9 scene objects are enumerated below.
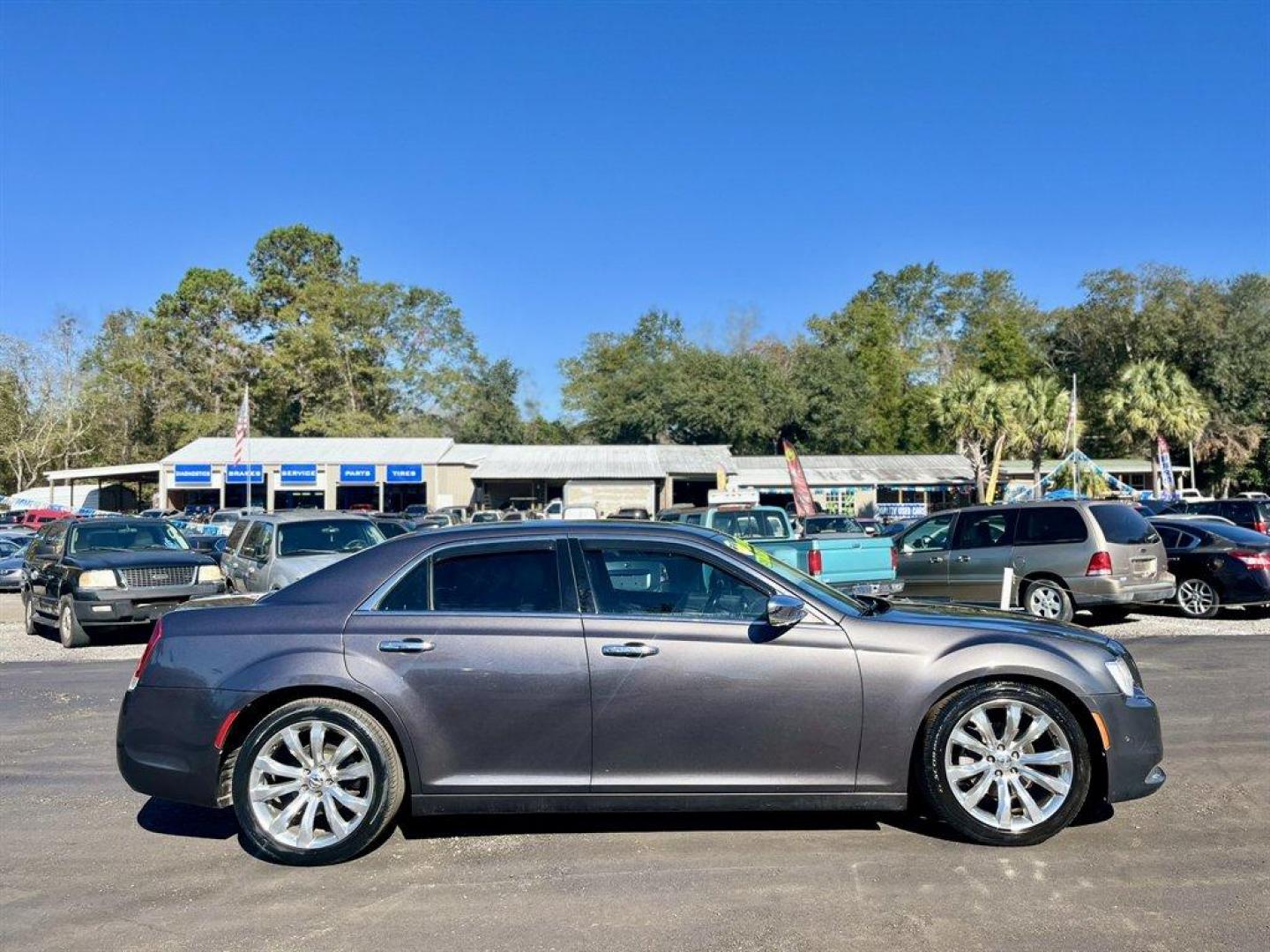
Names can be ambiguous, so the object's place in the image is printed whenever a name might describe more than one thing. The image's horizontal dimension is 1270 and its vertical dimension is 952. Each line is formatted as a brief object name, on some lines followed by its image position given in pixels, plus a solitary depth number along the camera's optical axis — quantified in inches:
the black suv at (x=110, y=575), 509.0
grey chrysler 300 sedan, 192.7
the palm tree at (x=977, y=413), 1902.1
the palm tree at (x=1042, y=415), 1846.7
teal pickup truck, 470.3
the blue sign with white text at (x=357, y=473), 2057.1
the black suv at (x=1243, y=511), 1043.3
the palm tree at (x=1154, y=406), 1785.2
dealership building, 2044.8
